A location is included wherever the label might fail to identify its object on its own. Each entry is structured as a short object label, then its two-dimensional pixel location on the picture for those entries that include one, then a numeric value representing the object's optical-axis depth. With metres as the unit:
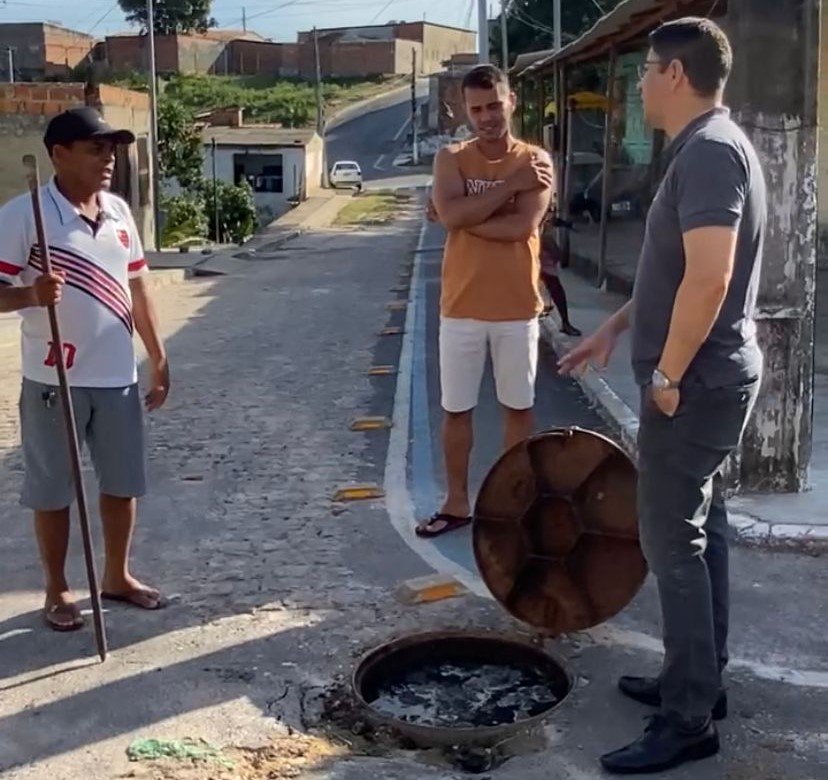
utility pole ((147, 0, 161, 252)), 26.22
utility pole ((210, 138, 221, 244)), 36.22
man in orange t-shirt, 5.34
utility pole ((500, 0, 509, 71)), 41.50
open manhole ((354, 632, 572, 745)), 4.03
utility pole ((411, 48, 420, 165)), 64.88
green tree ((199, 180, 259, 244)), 37.34
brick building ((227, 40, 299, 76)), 84.06
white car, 53.41
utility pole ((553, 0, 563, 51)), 34.01
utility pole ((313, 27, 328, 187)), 65.19
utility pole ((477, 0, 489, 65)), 22.81
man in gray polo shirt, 3.39
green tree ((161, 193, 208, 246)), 33.41
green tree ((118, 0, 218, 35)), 81.75
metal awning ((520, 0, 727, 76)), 8.95
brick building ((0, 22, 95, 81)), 69.94
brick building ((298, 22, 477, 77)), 83.06
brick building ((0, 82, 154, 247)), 20.36
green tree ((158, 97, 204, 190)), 37.41
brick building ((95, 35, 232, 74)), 78.19
